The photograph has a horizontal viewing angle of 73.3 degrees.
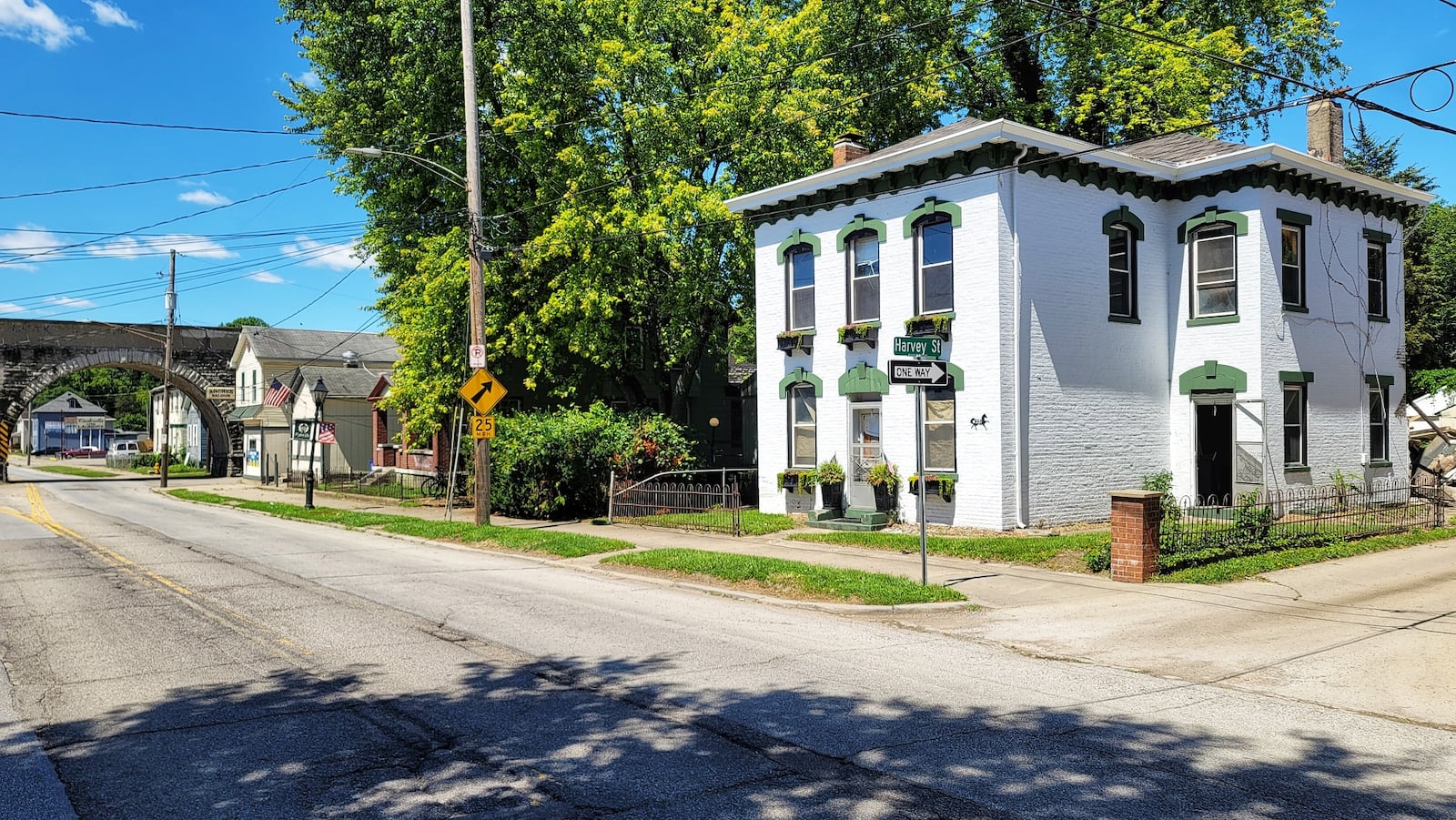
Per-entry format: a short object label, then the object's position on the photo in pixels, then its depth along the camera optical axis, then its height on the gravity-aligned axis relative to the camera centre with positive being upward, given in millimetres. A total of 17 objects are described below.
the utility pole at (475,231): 20250 +4437
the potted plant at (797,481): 21641 -976
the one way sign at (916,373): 12133 +804
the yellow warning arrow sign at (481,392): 20969 +1023
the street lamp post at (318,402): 30542 +1185
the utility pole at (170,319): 47281 +6041
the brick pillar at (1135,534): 13727 -1405
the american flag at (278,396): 39062 +1834
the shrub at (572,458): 24641 -484
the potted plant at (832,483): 21172 -1003
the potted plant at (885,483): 20359 -977
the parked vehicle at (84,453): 107675 -1268
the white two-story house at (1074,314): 18875 +2574
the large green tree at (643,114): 26188 +9420
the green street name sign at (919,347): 12094 +1142
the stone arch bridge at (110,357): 54062 +4902
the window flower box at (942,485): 19172 -971
